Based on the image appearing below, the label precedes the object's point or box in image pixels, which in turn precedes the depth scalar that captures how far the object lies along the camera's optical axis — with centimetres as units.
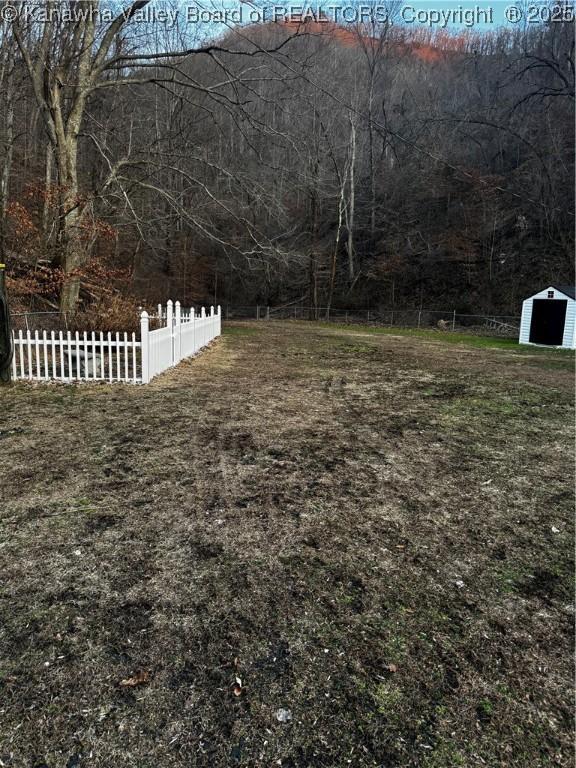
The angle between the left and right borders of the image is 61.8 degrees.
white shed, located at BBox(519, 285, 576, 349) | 1745
